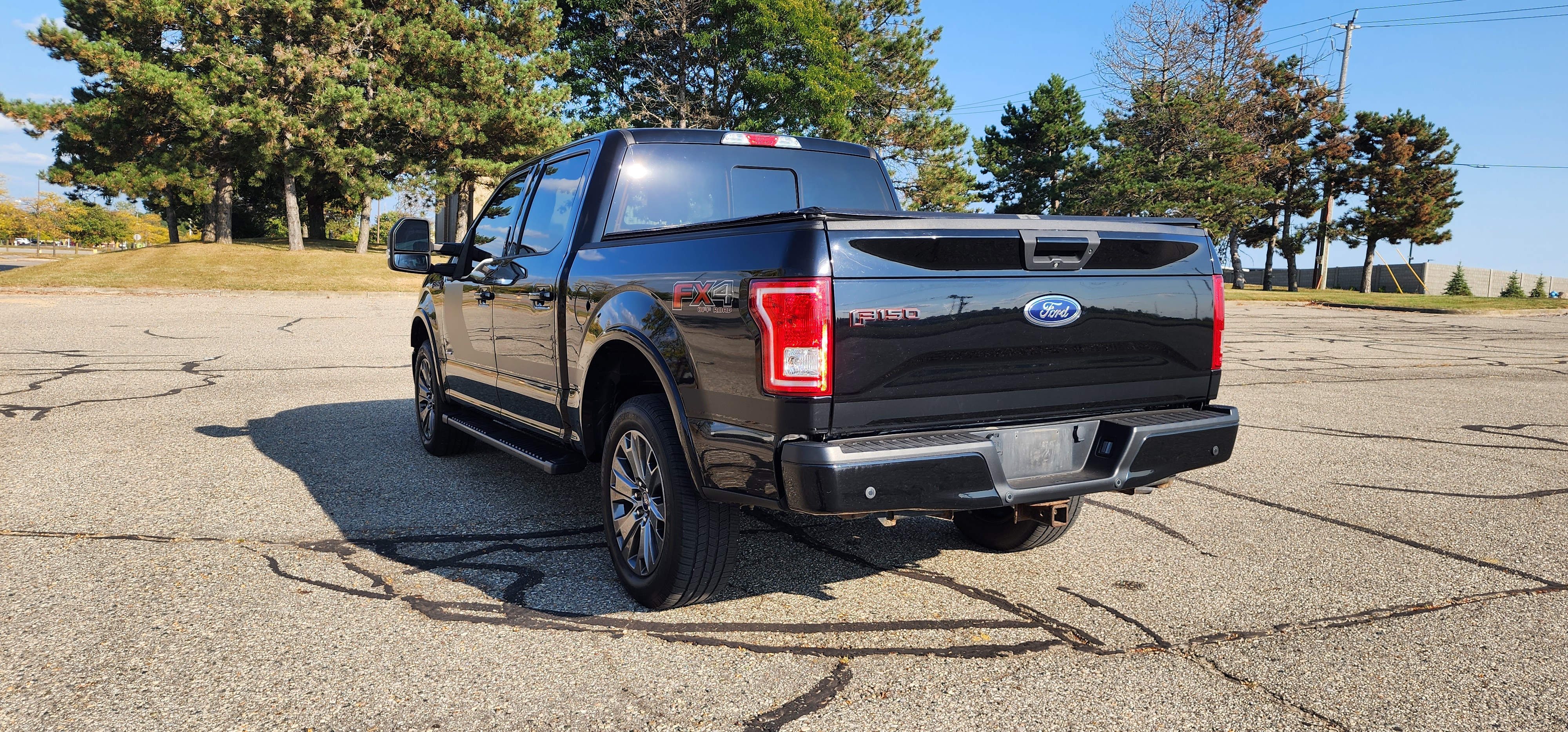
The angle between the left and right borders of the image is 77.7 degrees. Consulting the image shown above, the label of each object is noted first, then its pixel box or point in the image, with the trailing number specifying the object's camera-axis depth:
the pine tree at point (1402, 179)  53.66
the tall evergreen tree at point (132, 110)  29.33
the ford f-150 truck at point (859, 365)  3.03
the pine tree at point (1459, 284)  52.75
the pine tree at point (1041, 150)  52.41
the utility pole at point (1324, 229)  50.69
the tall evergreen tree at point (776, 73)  41.06
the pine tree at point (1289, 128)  54.12
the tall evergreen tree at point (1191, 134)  48.50
